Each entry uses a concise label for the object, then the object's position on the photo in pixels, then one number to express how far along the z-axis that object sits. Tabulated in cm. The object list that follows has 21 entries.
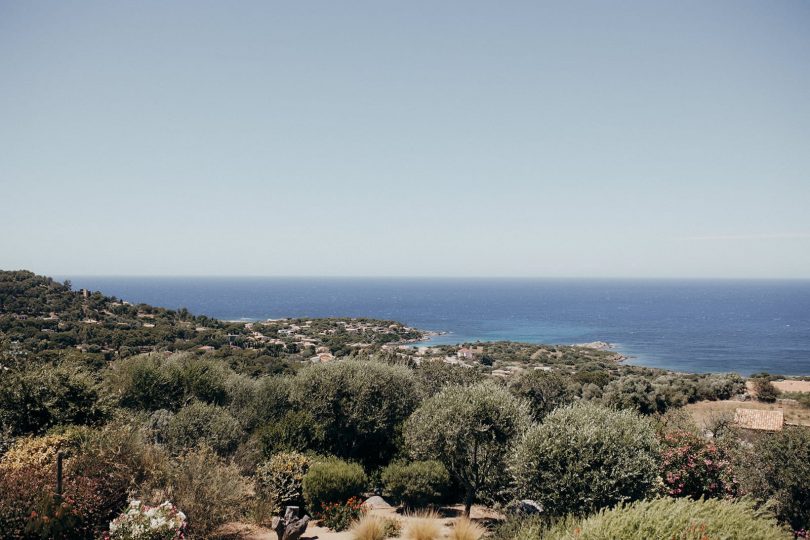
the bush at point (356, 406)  2033
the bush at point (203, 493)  1125
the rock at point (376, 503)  1565
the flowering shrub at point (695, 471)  1370
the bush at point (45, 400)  1593
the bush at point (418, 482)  1552
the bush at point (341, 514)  1351
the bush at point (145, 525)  905
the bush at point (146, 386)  2312
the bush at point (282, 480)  1503
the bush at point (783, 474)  1270
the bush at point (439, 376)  2844
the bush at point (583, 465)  1089
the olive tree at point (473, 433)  1456
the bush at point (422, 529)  1182
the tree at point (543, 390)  3231
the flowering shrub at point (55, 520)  900
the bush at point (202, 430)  1711
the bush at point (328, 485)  1444
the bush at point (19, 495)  899
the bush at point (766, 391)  3891
